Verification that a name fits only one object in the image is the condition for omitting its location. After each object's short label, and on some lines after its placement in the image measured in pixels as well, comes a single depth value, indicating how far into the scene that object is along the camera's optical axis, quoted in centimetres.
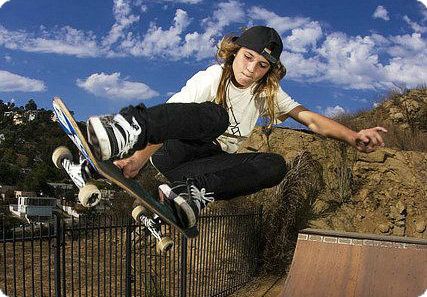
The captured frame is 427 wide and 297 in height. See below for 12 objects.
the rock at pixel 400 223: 1447
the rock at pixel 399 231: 1434
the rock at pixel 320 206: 1383
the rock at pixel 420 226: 1422
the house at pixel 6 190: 2738
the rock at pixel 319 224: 1325
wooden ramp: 582
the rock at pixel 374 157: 1568
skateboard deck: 339
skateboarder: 341
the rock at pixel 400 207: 1459
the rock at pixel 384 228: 1438
